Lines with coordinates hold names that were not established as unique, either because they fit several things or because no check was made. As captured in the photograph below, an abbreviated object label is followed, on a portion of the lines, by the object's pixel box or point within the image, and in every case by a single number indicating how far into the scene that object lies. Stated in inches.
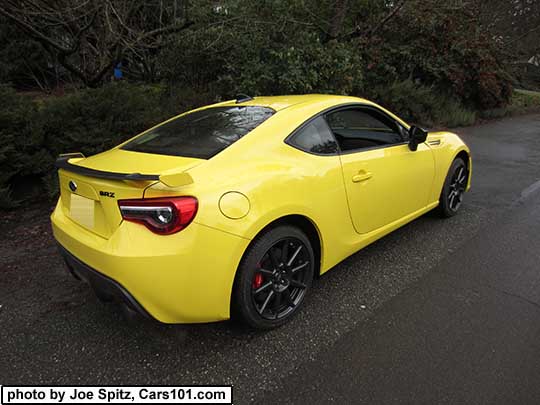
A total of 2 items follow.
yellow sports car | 71.9
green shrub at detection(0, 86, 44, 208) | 157.9
